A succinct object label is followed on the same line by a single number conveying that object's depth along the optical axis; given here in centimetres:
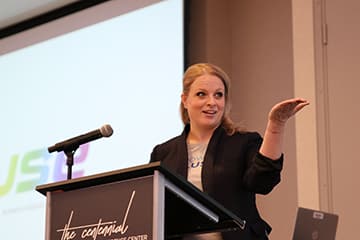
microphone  381
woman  376
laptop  387
